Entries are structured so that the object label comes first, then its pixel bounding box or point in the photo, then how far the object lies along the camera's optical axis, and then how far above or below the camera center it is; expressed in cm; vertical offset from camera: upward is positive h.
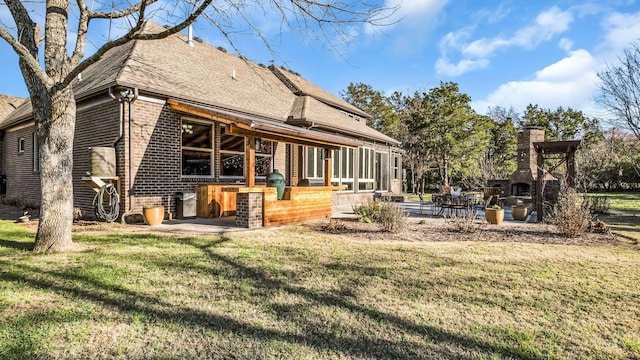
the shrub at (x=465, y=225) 816 -100
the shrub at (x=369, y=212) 950 -82
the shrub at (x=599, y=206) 1232 -89
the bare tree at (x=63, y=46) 544 +222
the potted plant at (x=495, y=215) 939 -89
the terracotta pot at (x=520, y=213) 1038 -94
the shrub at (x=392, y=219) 808 -86
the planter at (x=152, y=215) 841 -78
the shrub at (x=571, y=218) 758 -81
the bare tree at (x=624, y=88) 1285 +359
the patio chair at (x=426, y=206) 1341 -108
